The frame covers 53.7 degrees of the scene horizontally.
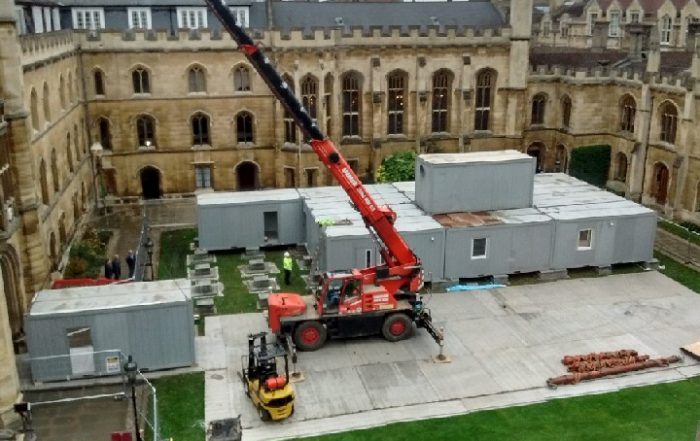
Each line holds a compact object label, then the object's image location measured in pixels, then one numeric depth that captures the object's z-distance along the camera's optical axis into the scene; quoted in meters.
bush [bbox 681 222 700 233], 38.72
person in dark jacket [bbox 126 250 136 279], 31.03
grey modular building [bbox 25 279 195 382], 22.00
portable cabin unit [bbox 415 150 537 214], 32.69
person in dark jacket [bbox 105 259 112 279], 29.98
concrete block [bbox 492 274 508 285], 31.34
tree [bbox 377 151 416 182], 43.41
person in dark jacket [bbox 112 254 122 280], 30.08
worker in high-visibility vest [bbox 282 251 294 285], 30.91
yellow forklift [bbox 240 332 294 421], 20.11
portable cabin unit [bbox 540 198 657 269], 31.94
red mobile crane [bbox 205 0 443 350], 24.14
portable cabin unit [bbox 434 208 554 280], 30.88
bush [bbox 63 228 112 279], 31.11
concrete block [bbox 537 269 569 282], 31.92
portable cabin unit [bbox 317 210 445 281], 29.95
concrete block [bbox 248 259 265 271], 33.31
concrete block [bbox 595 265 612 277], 32.44
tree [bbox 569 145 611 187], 47.38
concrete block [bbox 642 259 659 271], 33.03
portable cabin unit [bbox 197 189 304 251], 34.91
